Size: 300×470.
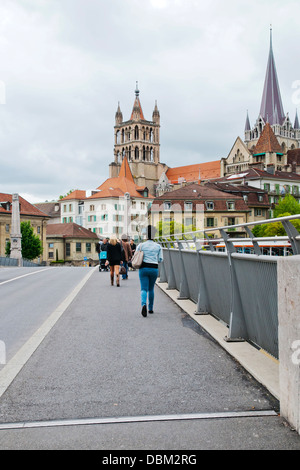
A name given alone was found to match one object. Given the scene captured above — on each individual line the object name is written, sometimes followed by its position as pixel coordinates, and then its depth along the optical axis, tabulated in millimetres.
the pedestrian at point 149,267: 10984
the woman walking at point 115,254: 17750
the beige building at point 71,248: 107875
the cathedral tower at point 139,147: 165750
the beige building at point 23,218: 92125
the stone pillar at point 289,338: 4160
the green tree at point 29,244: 89062
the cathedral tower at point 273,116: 154625
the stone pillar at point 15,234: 55500
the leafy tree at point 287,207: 95750
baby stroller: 30250
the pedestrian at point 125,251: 21886
